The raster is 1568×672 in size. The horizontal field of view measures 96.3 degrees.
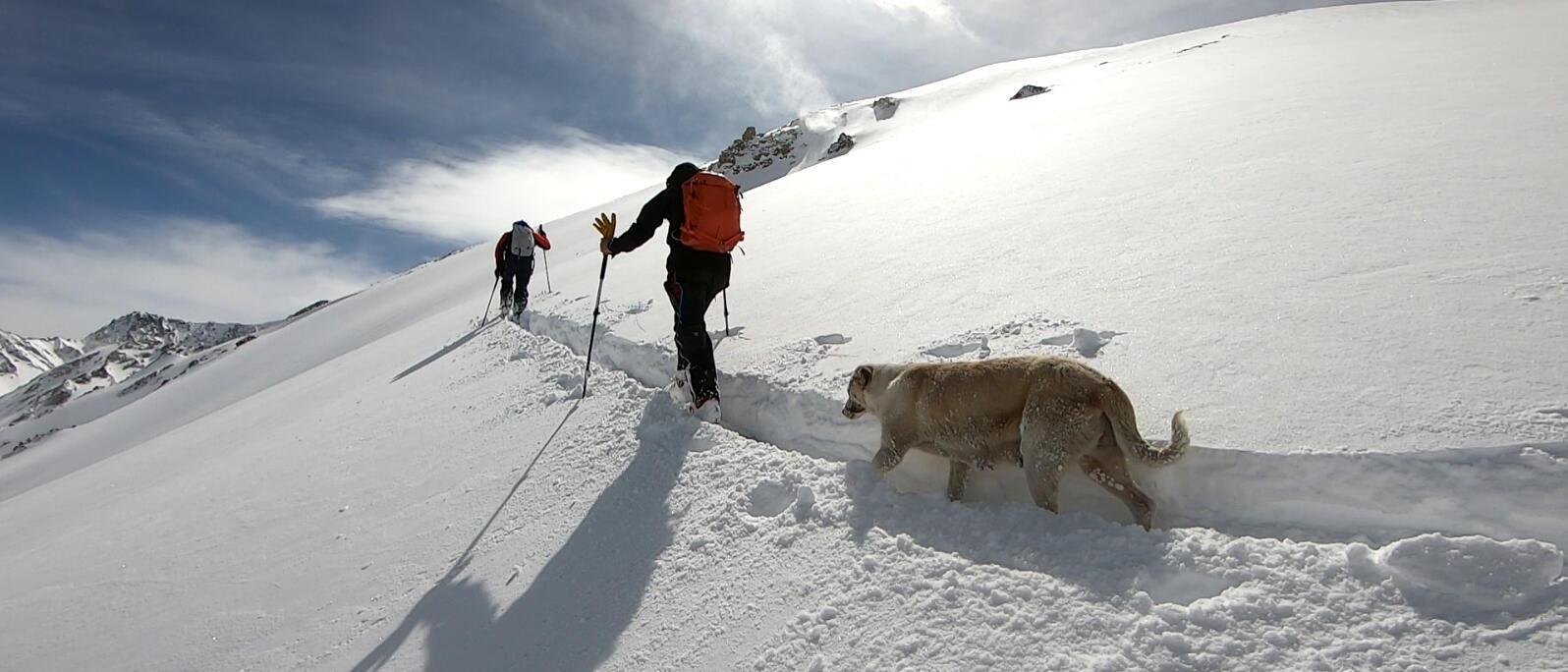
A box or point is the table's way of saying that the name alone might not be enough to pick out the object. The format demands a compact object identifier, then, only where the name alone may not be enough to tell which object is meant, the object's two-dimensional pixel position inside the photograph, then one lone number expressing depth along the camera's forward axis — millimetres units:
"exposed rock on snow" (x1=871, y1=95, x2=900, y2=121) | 55719
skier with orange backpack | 5672
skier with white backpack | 13703
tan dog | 3357
